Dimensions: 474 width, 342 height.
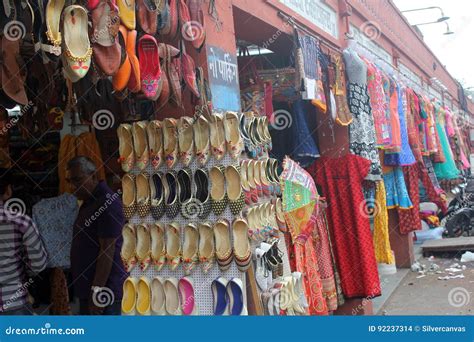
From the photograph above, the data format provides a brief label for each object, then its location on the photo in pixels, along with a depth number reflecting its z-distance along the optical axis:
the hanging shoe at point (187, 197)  2.83
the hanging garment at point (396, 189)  6.54
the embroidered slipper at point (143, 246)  2.86
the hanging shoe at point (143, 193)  2.90
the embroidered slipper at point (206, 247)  2.78
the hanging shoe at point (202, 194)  2.82
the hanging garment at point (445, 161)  9.23
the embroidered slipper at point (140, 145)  2.93
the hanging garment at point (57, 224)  4.09
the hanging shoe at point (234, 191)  2.81
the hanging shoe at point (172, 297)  2.80
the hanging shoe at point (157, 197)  2.88
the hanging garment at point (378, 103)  5.32
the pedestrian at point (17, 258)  2.98
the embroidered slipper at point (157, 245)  2.83
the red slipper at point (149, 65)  2.66
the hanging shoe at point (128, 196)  2.92
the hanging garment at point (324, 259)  4.37
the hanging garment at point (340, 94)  4.77
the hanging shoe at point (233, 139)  2.85
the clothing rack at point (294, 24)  4.29
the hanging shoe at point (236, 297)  2.72
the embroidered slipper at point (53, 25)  2.00
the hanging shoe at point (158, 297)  2.82
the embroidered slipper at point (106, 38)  2.21
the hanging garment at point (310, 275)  3.89
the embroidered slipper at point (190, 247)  2.80
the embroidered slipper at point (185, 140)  2.87
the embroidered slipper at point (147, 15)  2.65
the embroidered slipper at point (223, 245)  2.77
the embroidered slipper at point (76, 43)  2.06
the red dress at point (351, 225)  4.84
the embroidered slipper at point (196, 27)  3.06
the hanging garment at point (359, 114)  4.98
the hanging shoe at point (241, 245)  2.77
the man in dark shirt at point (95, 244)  3.18
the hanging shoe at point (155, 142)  2.91
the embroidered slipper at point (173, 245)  2.82
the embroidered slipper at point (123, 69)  2.39
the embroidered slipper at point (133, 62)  2.47
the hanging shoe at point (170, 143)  2.89
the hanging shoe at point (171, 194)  2.86
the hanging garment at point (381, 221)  5.73
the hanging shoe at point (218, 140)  2.85
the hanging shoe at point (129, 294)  2.84
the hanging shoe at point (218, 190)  2.81
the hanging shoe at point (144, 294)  2.84
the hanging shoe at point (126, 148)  2.95
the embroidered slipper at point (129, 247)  2.89
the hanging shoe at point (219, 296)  2.75
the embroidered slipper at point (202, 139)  2.86
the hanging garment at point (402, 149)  6.14
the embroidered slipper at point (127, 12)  2.42
